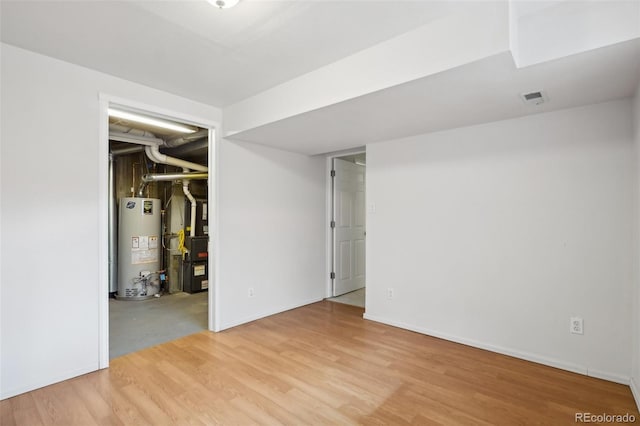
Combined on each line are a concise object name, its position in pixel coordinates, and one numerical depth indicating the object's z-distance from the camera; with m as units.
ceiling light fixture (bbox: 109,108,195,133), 2.86
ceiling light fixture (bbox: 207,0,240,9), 1.69
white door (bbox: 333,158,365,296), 4.79
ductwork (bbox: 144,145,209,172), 4.61
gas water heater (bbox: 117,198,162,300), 4.71
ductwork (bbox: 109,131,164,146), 4.16
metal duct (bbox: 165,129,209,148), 4.08
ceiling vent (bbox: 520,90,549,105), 2.22
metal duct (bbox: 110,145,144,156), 4.74
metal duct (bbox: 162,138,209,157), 4.45
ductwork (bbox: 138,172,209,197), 4.94
